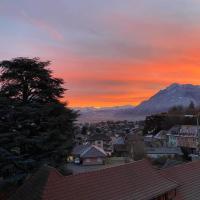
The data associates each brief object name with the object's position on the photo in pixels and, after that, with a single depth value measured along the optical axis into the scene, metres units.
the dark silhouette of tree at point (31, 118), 27.93
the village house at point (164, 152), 79.45
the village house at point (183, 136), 104.94
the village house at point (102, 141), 114.67
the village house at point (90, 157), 70.88
